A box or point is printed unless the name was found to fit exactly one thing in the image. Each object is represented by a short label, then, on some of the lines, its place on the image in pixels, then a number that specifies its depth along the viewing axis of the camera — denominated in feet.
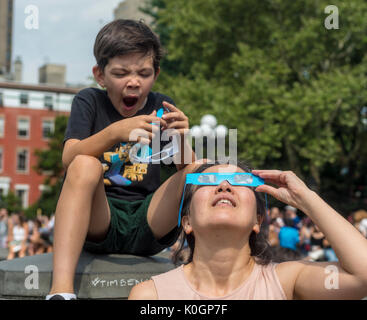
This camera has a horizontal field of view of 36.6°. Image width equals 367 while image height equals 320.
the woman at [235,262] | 7.31
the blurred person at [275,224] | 32.81
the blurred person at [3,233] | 54.08
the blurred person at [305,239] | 37.01
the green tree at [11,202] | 136.85
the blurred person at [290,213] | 35.58
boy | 8.85
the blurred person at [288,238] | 29.22
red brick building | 173.68
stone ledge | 10.02
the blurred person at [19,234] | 47.55
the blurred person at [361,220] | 33.86
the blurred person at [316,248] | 34.18
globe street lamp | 36.37
